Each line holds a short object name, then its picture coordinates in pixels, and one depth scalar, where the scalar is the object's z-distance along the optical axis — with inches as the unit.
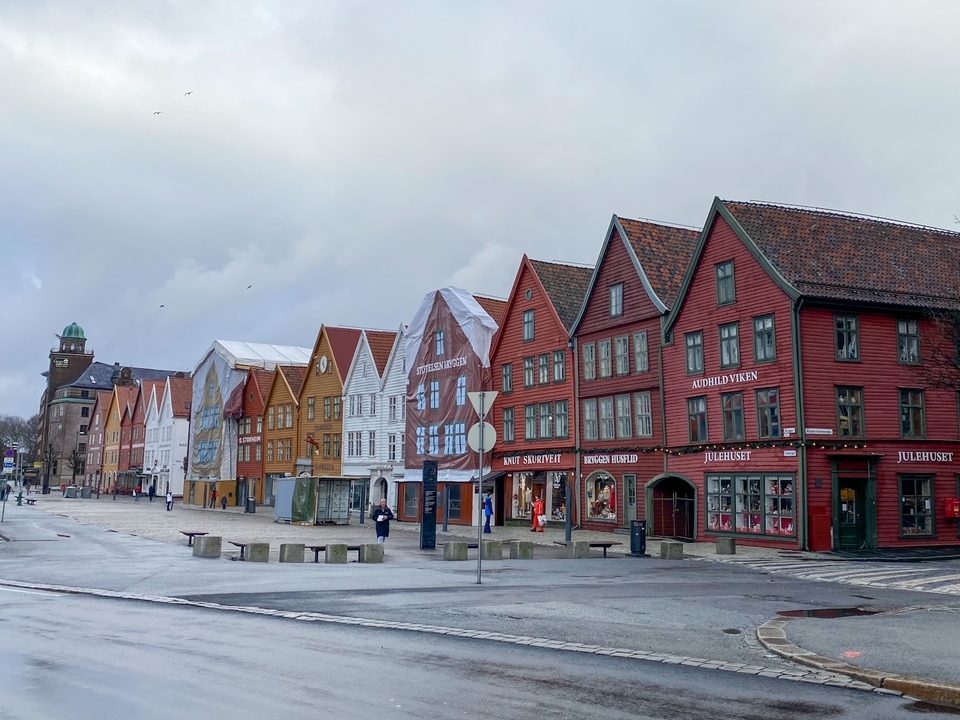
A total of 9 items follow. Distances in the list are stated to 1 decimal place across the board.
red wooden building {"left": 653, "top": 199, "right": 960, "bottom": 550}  1266.0
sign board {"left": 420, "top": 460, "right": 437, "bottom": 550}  1219.9
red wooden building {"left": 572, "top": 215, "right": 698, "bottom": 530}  1567.4
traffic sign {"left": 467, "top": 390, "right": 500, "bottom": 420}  765.3
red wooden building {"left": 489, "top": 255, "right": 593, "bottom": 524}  1786.4
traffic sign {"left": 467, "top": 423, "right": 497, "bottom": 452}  737.6
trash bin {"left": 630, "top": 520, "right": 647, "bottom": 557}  1119.0
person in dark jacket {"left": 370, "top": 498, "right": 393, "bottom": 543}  1291.7
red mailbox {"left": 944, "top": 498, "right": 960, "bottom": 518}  1310.3
